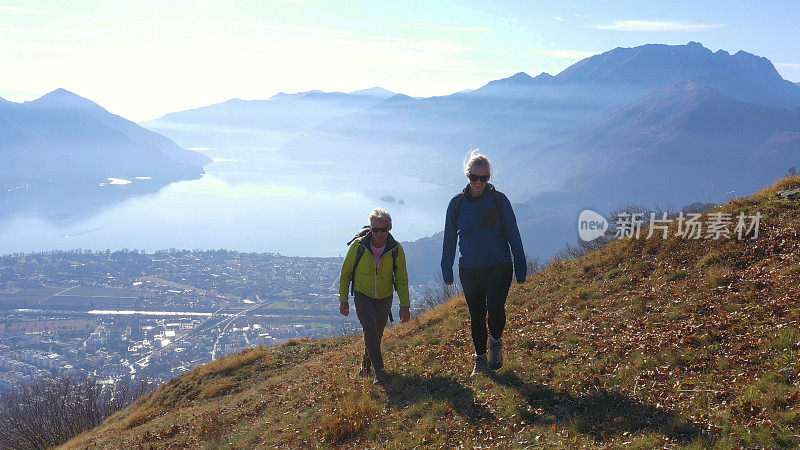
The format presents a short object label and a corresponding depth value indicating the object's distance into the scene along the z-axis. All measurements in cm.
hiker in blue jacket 666
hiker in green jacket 784
